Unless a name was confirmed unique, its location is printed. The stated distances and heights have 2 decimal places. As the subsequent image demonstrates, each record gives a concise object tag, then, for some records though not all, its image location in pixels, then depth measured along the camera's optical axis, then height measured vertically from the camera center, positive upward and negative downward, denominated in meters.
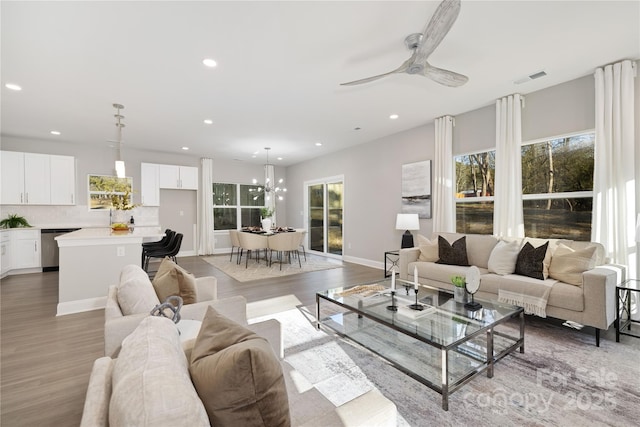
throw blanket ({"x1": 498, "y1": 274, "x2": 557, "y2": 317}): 2.82 -0.83
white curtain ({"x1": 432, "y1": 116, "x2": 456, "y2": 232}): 4.76 +0.61
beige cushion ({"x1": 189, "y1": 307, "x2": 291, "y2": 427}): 0.80 -0.50
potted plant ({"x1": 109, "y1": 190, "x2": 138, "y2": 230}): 6.82 -0.01
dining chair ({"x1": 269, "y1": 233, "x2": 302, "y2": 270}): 5.92 -0.59
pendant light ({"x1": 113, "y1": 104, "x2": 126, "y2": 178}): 4.02 +1.04
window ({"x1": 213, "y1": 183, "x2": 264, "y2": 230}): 8.52 +0.25
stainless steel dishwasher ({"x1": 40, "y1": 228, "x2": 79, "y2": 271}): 5.79 -0.68
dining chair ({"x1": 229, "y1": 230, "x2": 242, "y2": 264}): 6.60 -0.60
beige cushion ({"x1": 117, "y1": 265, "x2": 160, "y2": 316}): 1.72 -0.51
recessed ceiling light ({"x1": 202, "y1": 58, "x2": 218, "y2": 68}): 2.97 +1.60
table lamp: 4.99 -0.22
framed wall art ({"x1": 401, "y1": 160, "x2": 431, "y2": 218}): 5.16 +0.46
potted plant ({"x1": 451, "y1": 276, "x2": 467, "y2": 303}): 2.61 -0.71
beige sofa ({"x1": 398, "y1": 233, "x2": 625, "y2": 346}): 2.56 -0.74
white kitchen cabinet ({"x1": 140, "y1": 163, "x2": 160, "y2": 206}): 7.09 +0.77
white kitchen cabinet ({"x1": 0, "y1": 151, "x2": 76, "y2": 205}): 5.64 +0.75
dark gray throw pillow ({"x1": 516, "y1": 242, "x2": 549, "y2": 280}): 3.10 -0.55
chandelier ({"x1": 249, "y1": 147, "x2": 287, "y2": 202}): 9.07 +0.94
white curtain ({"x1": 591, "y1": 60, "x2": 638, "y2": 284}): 3.04 +0.50
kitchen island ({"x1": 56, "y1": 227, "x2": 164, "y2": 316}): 3.46 -0.62
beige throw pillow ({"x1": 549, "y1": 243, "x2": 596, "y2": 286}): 2.80 -0.53
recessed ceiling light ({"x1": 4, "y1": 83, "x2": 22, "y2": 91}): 3.51 +1.62
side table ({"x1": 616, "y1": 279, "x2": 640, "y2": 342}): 2.65 -0.97
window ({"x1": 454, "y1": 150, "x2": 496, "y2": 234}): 4.46 +0.34
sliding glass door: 7.54 -0.05
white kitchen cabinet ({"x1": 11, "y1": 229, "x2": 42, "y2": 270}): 5.50 -0.65
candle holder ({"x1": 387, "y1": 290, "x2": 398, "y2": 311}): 2.51 -0.84
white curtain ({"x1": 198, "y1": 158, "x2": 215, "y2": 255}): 7.96 +0.06
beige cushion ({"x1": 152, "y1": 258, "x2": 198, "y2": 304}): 2.01 -0.51
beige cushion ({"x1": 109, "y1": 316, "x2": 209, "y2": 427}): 0.63 -0.43
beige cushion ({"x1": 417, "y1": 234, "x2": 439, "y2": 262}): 4.15 -0.55
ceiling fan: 1.92 +1.34
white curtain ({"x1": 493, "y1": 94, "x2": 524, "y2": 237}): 3.92 +0.61
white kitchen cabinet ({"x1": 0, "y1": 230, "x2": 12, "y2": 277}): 5.14 -0.66
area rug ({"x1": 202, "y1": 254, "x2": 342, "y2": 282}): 5.34 -1.14
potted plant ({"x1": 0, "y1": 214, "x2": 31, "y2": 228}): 5.68 -0.13
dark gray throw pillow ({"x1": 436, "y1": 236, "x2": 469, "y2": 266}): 3.87 -0.55
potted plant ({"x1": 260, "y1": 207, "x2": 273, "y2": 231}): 6.90 -0.25
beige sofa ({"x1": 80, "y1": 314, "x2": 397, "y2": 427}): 0.65 -0.47
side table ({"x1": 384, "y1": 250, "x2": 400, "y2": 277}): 5.42 -0.95
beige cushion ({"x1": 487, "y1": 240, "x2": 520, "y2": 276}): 3.34 -0.55
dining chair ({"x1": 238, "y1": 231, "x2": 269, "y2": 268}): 6.04 -0.59
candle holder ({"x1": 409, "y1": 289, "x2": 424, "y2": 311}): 2.48 -0.83
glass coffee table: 2.01 -0.92
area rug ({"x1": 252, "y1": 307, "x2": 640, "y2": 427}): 1.71 -1.22
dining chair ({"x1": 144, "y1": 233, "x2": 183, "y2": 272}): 5.19 -0.68
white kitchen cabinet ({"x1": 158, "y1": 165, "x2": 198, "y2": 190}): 7.40 +0.99
